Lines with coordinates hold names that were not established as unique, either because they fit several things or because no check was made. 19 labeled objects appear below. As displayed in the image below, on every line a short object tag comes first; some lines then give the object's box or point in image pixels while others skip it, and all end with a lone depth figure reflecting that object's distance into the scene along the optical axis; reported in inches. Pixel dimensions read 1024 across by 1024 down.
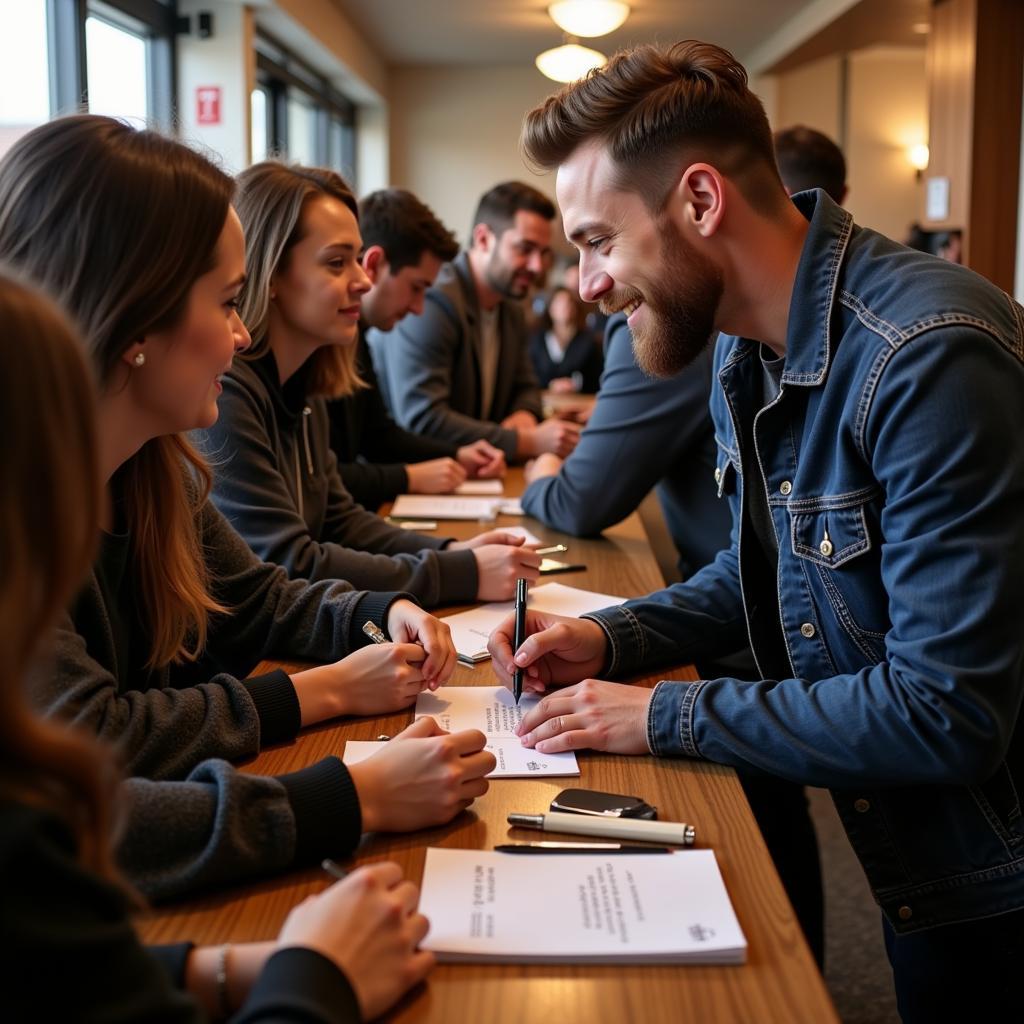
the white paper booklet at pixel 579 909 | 32.9
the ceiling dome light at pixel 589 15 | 225.3
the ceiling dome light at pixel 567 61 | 239.5
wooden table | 30.7
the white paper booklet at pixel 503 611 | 62.6
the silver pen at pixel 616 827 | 39.8
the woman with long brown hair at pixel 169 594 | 37.6
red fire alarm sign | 195.2
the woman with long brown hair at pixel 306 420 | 71.6
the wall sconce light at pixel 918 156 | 371.2
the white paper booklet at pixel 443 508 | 102.6
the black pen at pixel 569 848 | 39.1
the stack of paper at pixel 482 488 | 115.7
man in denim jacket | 43.1
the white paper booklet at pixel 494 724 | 46.1
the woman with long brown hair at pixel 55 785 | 22.1
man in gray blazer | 137.2
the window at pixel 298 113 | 243.1
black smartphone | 41.6
